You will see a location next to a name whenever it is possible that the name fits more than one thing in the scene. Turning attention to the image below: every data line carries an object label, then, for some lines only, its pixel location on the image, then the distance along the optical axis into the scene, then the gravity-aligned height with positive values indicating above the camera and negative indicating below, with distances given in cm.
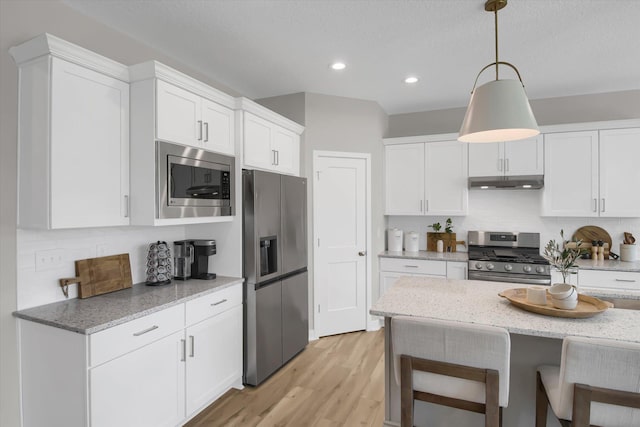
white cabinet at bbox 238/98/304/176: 294 +70
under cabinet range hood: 379 +35
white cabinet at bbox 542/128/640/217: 358 +43
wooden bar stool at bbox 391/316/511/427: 149 -68
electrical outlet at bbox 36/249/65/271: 204 -27
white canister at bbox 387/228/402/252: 443 -34
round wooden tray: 170 -49
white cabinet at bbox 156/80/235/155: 225 +67
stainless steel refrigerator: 284 -52
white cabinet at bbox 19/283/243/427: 173 -89
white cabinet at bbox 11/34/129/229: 185 +44
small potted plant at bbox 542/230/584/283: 180 -23
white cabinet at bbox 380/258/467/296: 391 -65
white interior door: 389 -32
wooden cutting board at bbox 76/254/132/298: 219 -41
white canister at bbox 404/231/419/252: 441 -35
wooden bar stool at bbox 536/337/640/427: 131 -66
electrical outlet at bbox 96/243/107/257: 234 -25
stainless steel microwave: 226 +23
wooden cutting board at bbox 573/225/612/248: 386 -23
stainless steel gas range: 356 -49
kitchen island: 160 -53
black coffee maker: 276 -36
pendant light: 172 +53
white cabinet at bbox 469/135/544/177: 385 +64
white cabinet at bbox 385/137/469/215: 417 +44
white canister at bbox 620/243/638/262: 362 -41
